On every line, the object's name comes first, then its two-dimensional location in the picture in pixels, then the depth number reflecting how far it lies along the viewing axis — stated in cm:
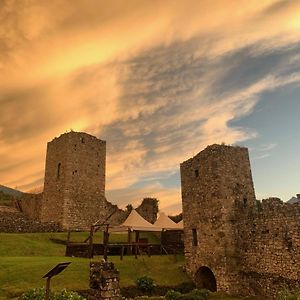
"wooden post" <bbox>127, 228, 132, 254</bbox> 2502
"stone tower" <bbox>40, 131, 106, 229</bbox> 3516
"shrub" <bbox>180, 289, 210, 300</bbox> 1672
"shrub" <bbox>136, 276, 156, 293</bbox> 1881
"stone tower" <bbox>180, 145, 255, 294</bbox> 2027
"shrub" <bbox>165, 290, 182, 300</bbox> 1673
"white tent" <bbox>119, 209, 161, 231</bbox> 2703
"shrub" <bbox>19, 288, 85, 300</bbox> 1123
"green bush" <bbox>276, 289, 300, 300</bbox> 1264
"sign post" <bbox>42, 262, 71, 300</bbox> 917
